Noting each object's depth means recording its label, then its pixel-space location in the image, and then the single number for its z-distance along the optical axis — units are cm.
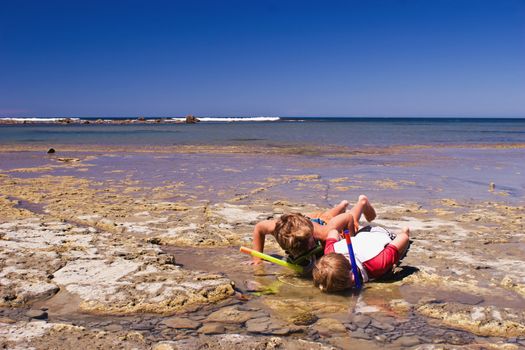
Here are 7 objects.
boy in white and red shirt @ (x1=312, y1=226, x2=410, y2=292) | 318
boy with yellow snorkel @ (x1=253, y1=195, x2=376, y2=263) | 348
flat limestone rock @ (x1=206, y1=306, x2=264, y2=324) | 281
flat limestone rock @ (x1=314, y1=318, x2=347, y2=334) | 265
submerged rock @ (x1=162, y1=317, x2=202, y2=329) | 271
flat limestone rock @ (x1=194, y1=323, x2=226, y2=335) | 264
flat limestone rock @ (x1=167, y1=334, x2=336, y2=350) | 243
